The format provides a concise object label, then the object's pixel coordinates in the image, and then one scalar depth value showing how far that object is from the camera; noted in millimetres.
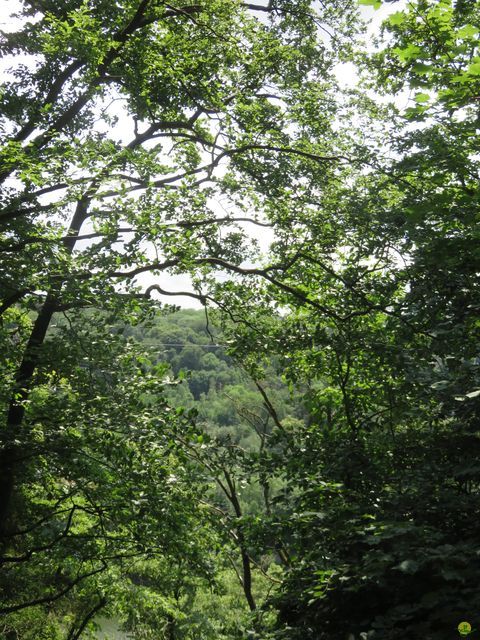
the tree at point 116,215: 6367
